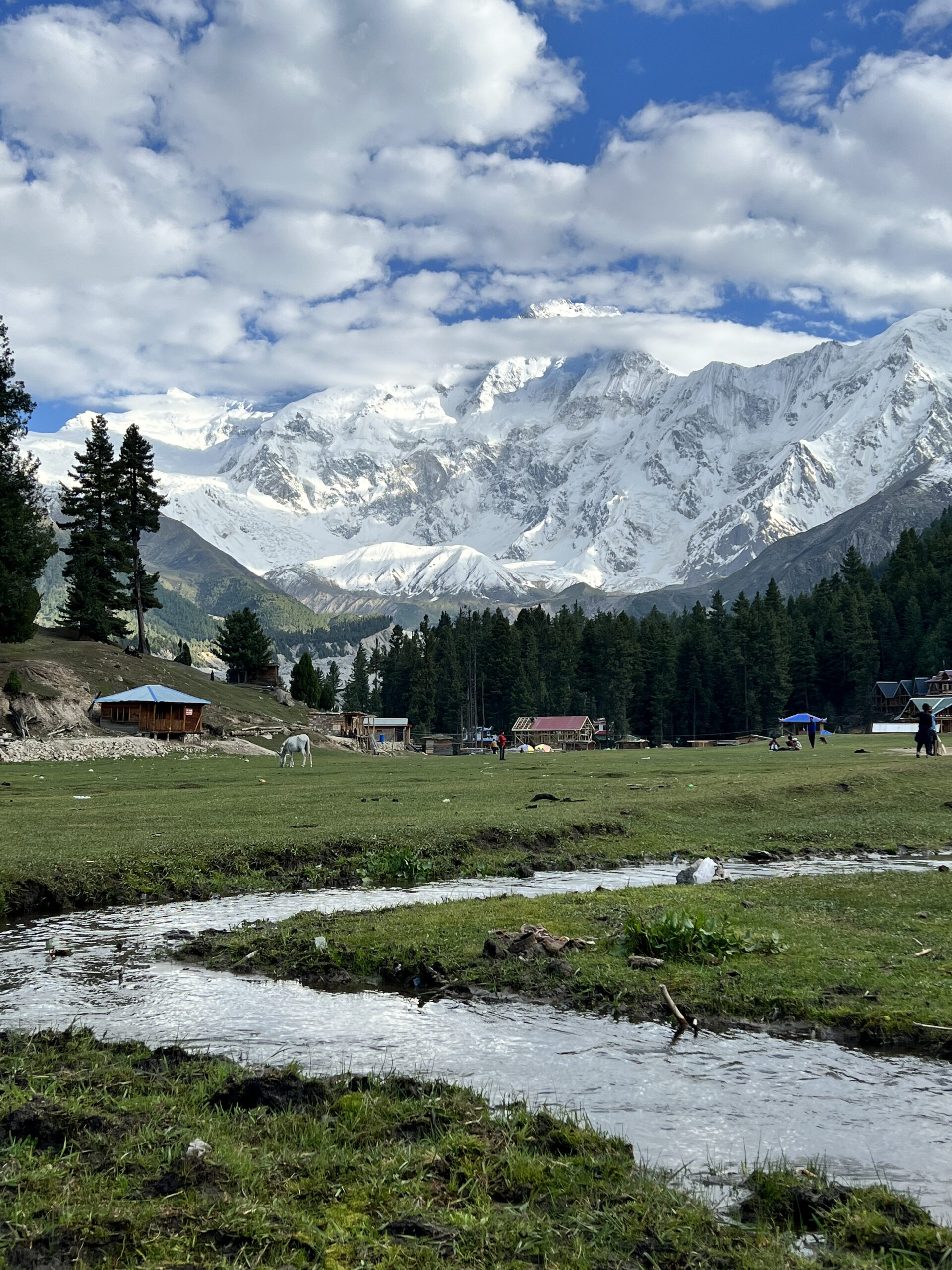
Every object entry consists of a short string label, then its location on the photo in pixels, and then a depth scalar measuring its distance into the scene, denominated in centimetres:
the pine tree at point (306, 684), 15650
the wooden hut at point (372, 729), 12706
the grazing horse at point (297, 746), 6094
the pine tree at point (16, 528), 7162
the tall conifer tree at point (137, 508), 10694
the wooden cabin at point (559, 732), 14550
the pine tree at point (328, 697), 17388
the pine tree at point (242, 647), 14138
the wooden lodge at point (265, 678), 14038
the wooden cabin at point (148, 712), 8200
